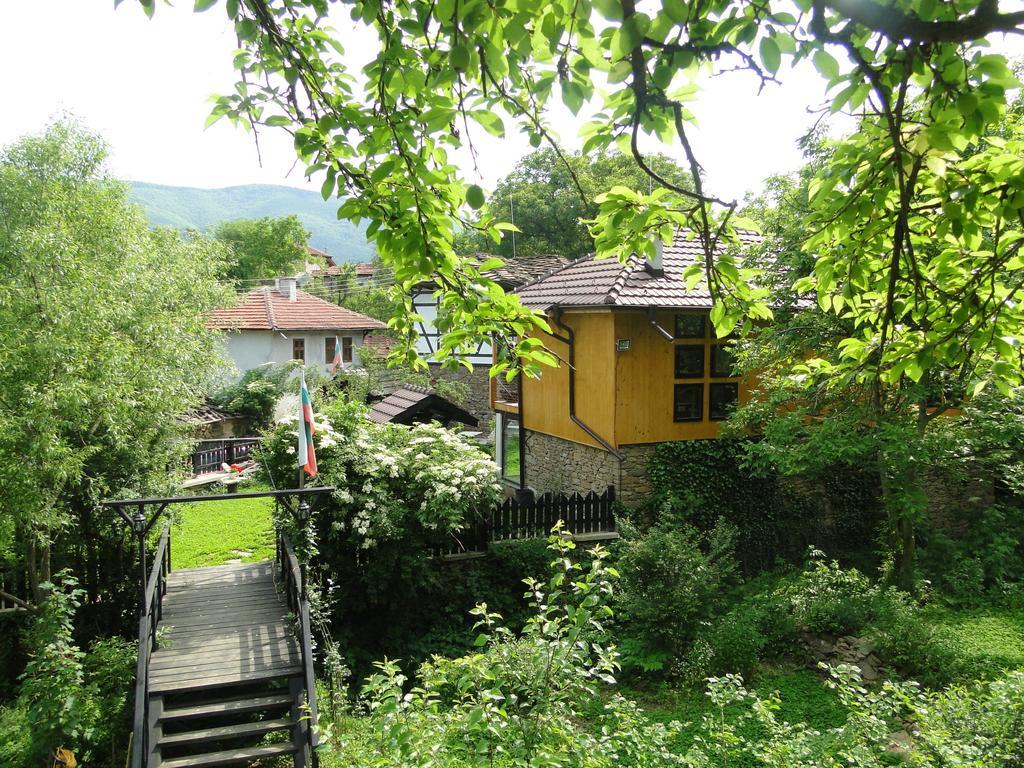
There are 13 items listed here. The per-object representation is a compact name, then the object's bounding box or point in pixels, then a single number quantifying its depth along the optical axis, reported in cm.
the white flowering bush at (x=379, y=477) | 866
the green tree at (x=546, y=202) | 3027
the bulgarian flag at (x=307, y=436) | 719
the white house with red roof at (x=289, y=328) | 2788
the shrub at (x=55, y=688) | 627
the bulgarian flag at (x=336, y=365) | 1969
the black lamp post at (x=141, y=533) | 684
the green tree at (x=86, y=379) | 709
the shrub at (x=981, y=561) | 921
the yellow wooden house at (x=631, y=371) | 1133
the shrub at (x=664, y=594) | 817
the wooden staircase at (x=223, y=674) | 646
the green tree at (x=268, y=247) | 5481
